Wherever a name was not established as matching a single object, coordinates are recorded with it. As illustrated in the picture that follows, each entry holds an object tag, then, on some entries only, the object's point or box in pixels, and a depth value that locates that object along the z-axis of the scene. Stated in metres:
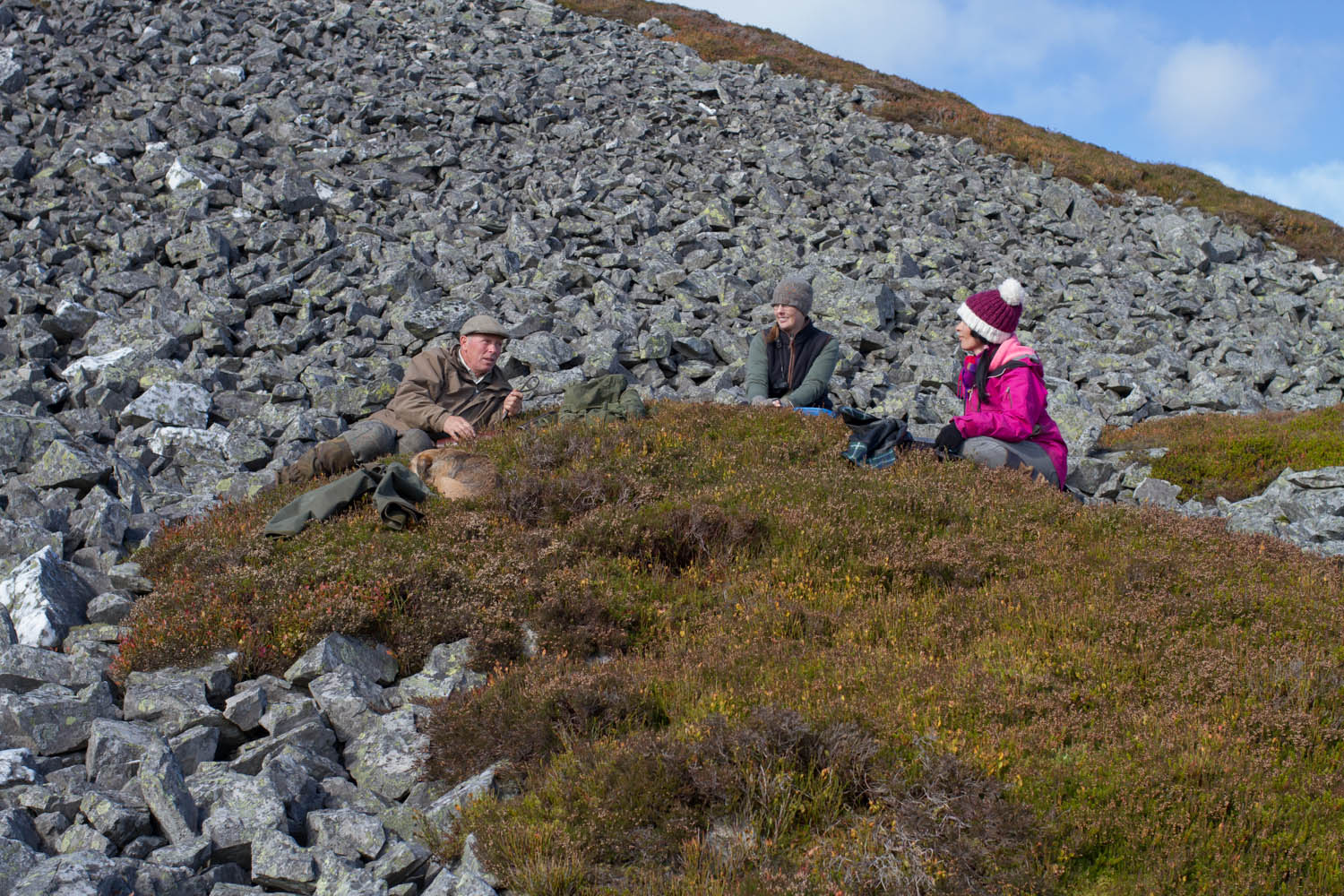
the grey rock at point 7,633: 7.00
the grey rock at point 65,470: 9.62
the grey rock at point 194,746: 5.67
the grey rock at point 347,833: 4.83
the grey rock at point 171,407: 11.77
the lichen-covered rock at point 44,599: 7.05
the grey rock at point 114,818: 4.73
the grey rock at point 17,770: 5.11
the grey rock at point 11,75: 21.16
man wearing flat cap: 10.22
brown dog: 9.12
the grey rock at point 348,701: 6.15
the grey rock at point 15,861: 4.21
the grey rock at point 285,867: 4.57
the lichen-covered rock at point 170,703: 5.94
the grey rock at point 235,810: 4.75
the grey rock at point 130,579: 8.02
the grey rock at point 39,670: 6.26
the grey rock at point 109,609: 7.46
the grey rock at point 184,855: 4.55
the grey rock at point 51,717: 5.68
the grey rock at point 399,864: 4.58
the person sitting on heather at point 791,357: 11.73
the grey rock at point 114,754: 5.36
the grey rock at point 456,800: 5.03
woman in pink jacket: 9.66
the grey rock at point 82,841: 4.60
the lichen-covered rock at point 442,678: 6.45
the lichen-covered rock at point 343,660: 6.51
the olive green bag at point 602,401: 10.95
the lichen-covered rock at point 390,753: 5.61
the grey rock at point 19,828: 4.51
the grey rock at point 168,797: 4.84
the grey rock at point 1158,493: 11.58
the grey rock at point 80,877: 4.04
